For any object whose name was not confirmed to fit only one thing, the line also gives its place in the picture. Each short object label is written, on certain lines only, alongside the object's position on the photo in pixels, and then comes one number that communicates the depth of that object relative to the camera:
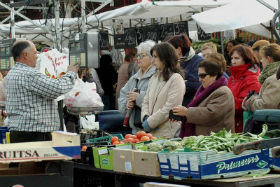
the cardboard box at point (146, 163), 6.16
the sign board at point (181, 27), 14.90
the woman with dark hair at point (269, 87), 7.32
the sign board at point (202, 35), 16.21
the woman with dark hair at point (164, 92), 7.77
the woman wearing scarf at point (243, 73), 8.34
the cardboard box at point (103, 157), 6.99
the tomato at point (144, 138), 7.22
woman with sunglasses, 7.17
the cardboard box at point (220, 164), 5.57
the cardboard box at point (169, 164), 5.88
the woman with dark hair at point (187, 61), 8.54
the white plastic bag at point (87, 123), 9.68
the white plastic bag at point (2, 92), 11.07
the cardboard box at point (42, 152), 5.75
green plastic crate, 8.00
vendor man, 7.22
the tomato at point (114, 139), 7.68
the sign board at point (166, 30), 15.11
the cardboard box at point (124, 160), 6.49
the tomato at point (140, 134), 7.44
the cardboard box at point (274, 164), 5.82
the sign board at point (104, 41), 16.09
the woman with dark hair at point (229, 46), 14.54
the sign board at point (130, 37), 15.71
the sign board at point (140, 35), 15.56
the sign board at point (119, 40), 15.85
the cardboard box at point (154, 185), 4.00
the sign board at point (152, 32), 15.37
